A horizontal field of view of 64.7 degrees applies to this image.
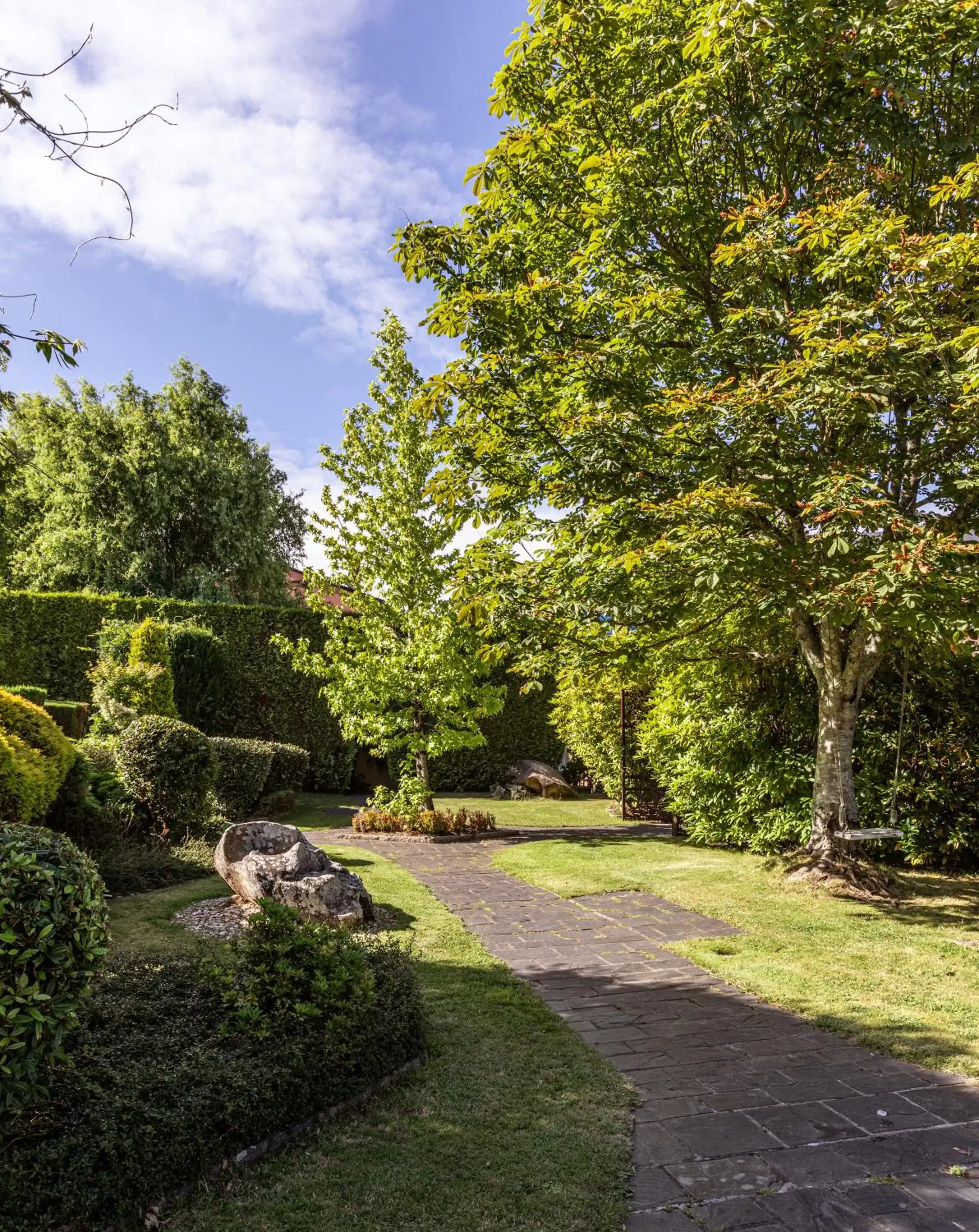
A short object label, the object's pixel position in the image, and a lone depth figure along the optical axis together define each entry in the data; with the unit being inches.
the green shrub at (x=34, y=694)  472.4
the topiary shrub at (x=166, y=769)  382.6
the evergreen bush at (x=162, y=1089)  110.4
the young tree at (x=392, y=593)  529.7
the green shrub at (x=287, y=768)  575.5
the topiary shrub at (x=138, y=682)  470.6
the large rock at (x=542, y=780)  764.0
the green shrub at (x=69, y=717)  461.4
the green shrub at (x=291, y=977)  153.1
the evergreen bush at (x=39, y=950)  112.0
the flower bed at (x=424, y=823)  519.8
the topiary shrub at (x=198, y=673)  611.2
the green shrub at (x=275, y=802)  548.1
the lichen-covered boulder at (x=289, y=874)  272.8
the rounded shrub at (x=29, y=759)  284.2
